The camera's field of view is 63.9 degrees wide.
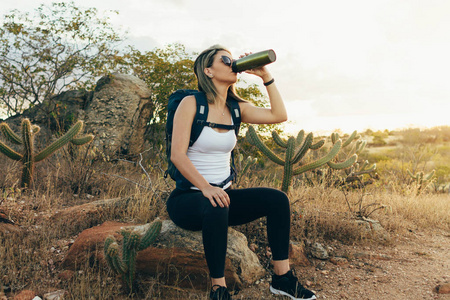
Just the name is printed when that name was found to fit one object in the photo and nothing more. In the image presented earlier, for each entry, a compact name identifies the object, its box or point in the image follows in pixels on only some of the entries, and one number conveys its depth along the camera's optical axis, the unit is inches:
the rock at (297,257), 142.6
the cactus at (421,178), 326.3
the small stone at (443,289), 130.1
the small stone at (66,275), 118.4
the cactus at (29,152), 205.9
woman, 101.0
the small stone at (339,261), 148.5
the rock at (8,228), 142.4
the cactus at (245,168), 184.9
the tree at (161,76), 368.5
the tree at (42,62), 362.9
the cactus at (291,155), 192.2
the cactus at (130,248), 105.3
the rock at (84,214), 152.9
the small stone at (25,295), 107.2
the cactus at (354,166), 246.1
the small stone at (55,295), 107.4
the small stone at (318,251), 150.7
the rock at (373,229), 178.2
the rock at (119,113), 325.7
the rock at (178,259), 119.0
